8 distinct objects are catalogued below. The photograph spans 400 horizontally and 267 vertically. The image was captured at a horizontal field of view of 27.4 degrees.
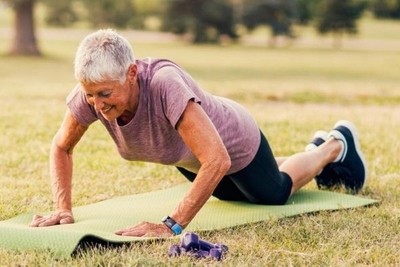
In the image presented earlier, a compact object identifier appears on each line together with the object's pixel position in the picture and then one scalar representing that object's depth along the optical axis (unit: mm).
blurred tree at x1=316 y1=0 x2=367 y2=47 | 48031
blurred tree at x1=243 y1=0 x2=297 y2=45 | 48000
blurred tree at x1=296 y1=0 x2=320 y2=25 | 55716
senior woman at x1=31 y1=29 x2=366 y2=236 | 4004
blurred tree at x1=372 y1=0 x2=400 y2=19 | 65750
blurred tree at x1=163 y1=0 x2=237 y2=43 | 44375
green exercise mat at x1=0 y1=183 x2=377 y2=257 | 3994
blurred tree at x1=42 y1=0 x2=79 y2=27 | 51844
